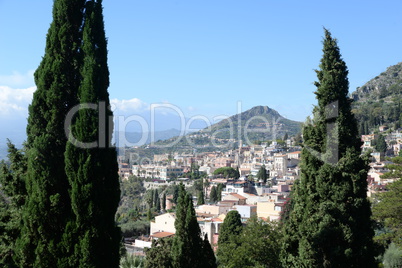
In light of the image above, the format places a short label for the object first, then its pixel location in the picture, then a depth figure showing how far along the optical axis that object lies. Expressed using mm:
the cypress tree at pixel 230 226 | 26798
